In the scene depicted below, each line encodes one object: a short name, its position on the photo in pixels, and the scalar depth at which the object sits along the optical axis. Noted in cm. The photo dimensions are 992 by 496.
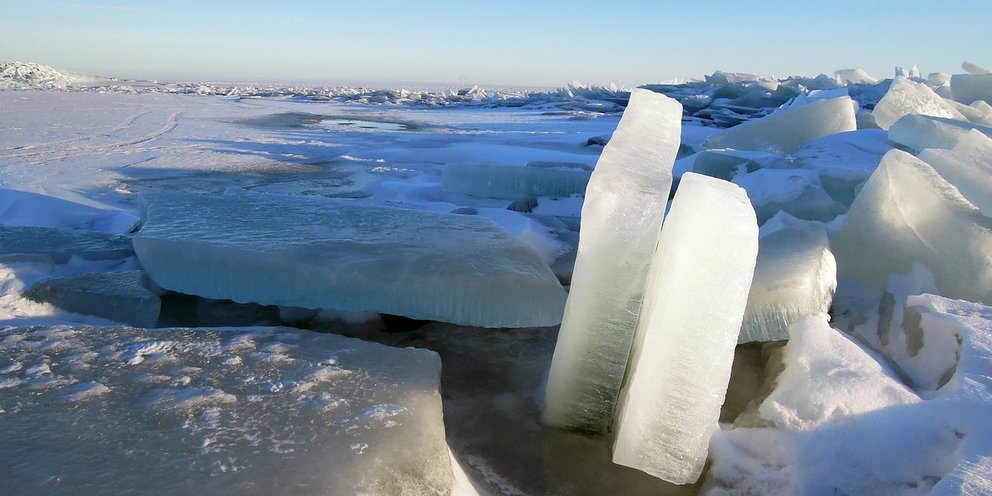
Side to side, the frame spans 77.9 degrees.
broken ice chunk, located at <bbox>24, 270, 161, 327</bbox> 193
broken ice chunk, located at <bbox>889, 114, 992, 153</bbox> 326
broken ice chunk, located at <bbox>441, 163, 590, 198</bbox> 440
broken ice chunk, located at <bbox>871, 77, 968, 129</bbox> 454
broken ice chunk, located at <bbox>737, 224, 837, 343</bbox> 172
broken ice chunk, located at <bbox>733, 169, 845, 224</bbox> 275
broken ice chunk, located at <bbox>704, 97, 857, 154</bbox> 446
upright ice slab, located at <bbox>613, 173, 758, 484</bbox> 118
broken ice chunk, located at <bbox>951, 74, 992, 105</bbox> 634
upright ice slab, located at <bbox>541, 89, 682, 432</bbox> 126
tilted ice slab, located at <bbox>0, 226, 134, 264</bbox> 228
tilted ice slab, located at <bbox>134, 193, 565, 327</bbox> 191
